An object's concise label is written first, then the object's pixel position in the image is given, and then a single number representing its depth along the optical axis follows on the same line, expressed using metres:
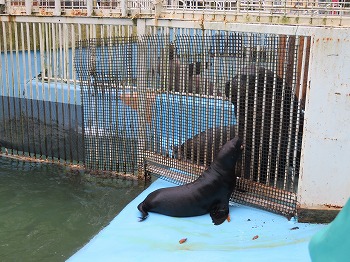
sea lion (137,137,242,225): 6.51
